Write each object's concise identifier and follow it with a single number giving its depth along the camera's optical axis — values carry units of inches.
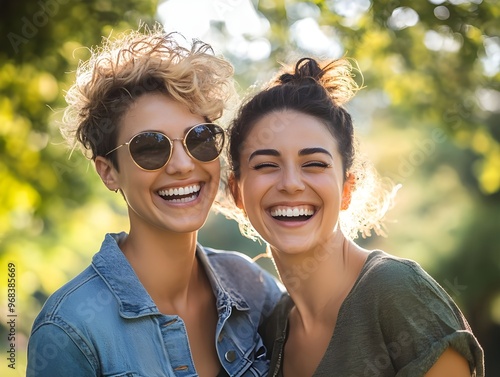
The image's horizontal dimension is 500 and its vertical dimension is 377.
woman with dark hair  103.9
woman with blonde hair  112.7
